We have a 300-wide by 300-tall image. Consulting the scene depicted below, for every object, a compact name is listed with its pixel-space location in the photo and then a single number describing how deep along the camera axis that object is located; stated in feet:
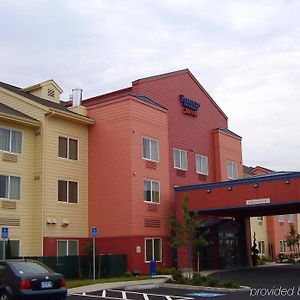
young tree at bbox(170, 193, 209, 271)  82.58
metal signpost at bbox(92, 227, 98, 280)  80.75
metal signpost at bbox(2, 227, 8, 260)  74.03
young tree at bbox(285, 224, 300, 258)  161.99
